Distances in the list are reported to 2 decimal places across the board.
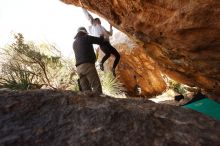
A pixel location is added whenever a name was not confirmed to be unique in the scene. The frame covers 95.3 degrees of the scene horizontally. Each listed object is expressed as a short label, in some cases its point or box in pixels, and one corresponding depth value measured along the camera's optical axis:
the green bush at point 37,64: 3.57
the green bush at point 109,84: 3.93
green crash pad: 2.11
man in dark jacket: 2.26
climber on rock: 2.87
